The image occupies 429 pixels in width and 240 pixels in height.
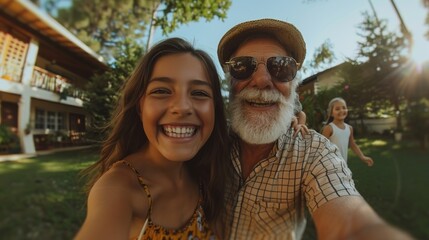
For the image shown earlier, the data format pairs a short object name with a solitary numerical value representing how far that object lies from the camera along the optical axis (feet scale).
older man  3.05
